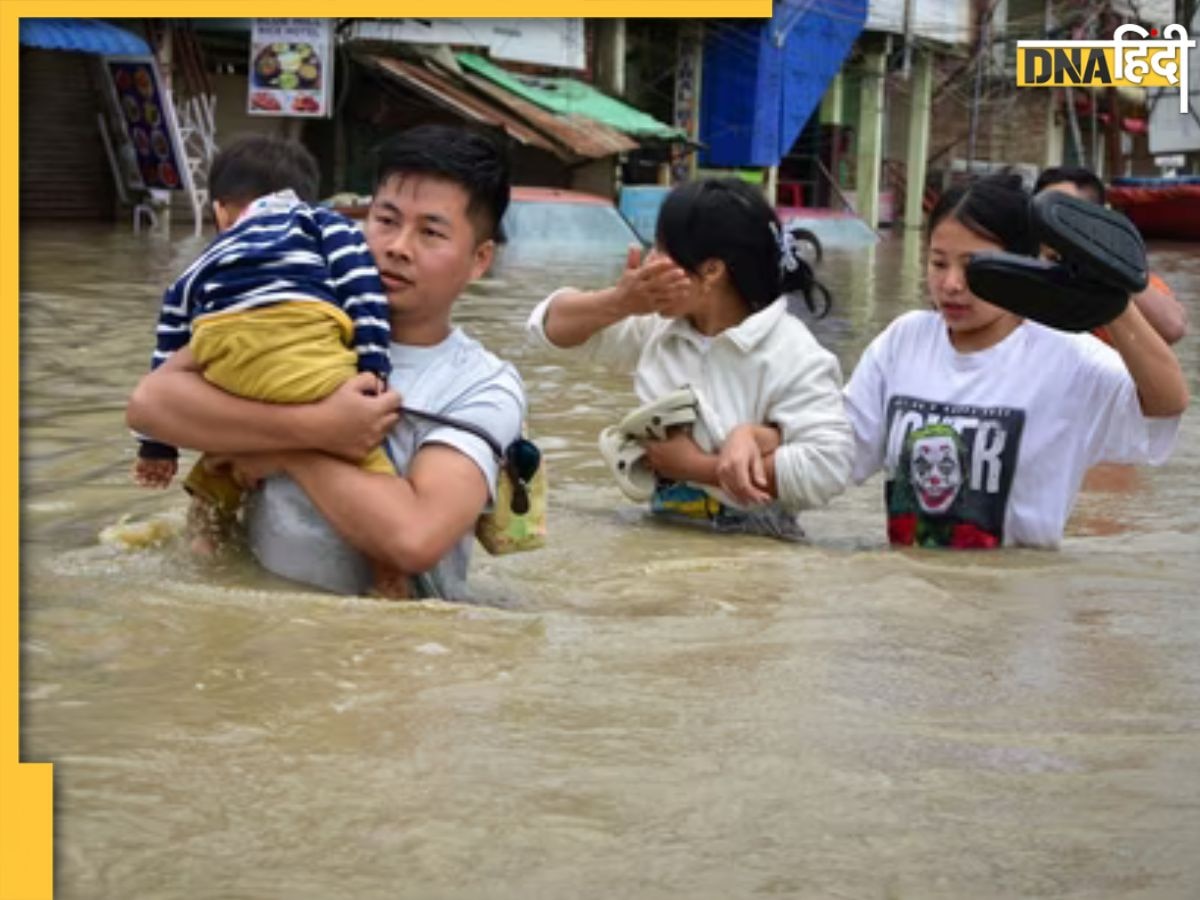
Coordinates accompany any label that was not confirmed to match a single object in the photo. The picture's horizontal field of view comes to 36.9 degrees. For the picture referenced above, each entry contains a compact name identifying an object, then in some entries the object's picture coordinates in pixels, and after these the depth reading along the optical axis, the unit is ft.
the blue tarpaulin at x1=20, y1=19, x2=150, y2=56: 46.01
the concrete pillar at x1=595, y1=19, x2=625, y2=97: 82.84
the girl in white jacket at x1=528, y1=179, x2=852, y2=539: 12.89
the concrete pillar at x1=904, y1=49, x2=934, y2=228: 108.99
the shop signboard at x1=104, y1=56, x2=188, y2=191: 52.95
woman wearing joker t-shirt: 12.88
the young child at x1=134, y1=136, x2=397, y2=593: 8.95
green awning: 71.56
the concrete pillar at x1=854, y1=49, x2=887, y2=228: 103.65
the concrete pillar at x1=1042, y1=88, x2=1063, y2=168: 124.47
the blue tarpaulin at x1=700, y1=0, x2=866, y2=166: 87.30
